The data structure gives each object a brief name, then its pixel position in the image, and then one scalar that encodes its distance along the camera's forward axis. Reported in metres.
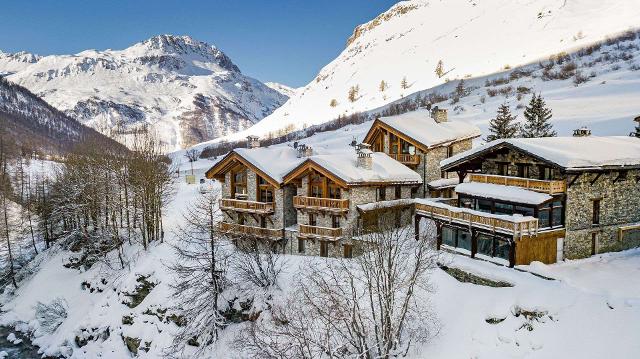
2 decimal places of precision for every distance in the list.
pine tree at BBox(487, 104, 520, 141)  44.97
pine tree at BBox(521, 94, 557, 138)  43.75
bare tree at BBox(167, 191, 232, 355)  30.41
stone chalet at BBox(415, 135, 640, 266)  25.55
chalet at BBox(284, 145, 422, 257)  32.47
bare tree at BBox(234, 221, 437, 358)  21.98
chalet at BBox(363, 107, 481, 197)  38.72
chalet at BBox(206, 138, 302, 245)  35.84
